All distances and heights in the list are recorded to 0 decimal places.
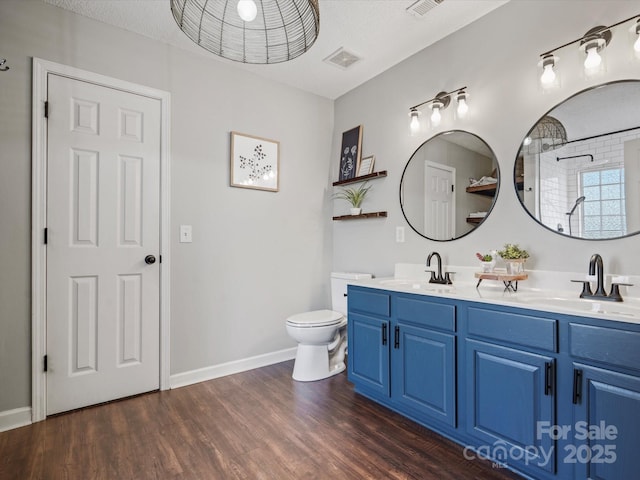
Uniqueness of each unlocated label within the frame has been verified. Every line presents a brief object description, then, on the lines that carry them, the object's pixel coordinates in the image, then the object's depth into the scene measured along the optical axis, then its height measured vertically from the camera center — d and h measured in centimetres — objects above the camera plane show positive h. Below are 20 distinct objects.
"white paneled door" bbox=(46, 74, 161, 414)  212 -1
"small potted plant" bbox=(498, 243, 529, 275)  191 -9
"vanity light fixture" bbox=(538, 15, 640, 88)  163 +100
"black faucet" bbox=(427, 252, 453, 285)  229 -24
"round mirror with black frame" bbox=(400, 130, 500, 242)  221 +41
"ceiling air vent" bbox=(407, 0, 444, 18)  209 +148
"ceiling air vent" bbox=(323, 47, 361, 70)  264 +148
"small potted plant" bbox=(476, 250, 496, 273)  203 -12
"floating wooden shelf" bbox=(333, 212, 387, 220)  288 +23
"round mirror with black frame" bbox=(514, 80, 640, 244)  165 +41
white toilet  257 -82
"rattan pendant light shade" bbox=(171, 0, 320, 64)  135 +92
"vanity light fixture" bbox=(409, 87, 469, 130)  230 +98
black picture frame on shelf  316 +85
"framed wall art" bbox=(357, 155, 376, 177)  302 +70
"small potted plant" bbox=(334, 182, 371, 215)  310 +42
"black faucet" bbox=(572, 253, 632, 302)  158 -21
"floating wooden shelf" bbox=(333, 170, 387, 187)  287 +57
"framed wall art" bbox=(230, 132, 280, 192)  283 +69
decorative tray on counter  186 -20
